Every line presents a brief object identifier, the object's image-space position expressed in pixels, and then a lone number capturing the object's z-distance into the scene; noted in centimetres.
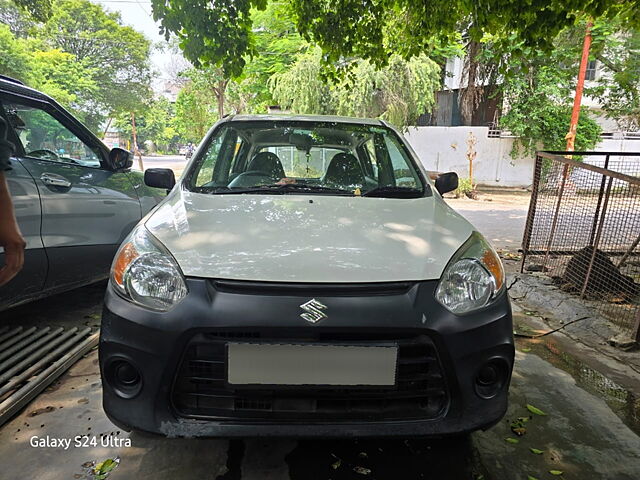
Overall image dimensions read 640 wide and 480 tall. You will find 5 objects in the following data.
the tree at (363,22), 374
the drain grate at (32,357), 236
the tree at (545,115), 1673
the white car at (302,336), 159
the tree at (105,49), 2016
